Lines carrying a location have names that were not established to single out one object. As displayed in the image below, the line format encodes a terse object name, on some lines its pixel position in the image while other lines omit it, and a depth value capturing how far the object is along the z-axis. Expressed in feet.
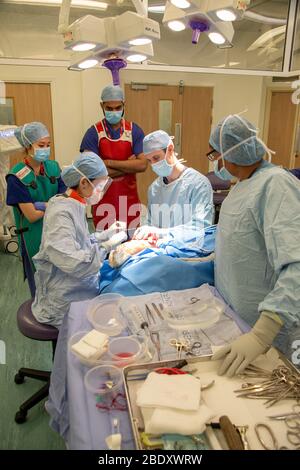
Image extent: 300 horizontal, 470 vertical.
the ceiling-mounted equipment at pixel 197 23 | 5.09
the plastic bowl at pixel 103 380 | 3.09
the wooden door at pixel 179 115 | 16.10
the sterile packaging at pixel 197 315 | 4.09
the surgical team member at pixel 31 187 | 6.88
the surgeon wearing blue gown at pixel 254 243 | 3.46
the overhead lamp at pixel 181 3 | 4.83
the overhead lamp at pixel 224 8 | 4.76
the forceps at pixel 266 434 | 2.57
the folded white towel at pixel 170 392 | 2.73
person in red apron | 8.21
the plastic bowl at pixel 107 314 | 4.03
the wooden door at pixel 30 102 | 14.76
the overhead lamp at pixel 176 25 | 5.59
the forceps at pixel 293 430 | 2.62
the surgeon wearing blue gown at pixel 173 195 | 6.61
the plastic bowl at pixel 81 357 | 3.39
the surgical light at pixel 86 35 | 5.80
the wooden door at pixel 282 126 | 17.76
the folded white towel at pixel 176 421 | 2.57
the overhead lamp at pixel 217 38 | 5.79
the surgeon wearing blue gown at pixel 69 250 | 4.91
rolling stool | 5.31
